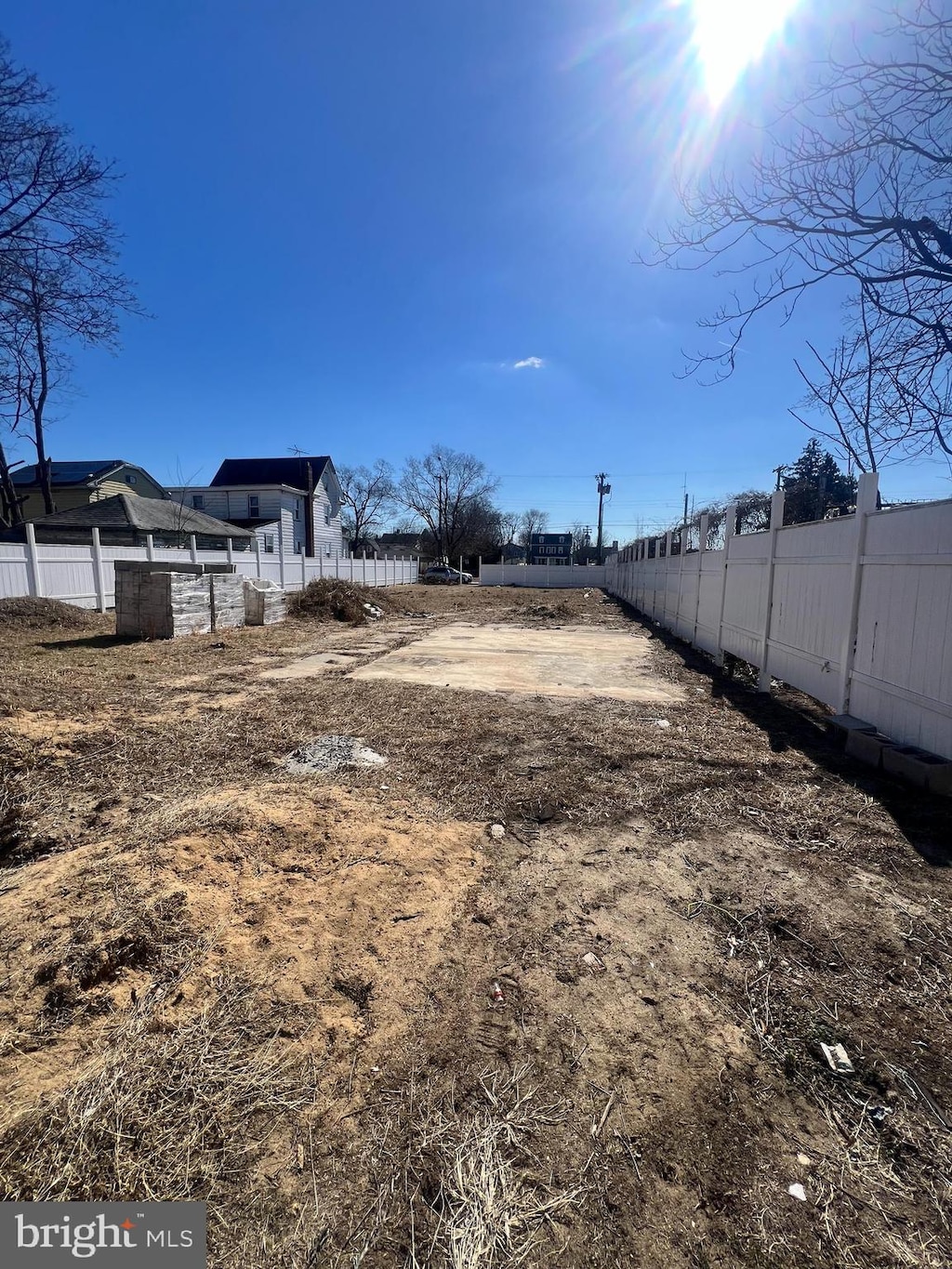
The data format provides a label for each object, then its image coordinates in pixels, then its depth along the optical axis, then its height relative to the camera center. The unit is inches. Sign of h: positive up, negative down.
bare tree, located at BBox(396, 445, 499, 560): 2176.4 +209.3
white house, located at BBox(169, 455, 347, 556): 1244.5 +154.8
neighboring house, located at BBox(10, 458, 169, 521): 1053.2 +163.9
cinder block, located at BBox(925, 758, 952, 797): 138.8 -54.1
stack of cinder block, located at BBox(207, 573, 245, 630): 441.7 -30.9
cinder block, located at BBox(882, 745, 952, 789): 143.6 -53.4
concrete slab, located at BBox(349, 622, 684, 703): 282.0 -63.2
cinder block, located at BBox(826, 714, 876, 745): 176.4 -52.6
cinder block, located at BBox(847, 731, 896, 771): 161.6 -55.4
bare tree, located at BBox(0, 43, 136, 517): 453.1 +291.0
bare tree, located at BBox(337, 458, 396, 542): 2058.3 +231.5
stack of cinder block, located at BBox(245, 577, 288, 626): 498.6 -35.2
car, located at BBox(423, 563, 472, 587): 1702.8 -37.7
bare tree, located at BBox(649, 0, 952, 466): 166.9 +104.3
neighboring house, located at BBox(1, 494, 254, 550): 784.9 +58.7
